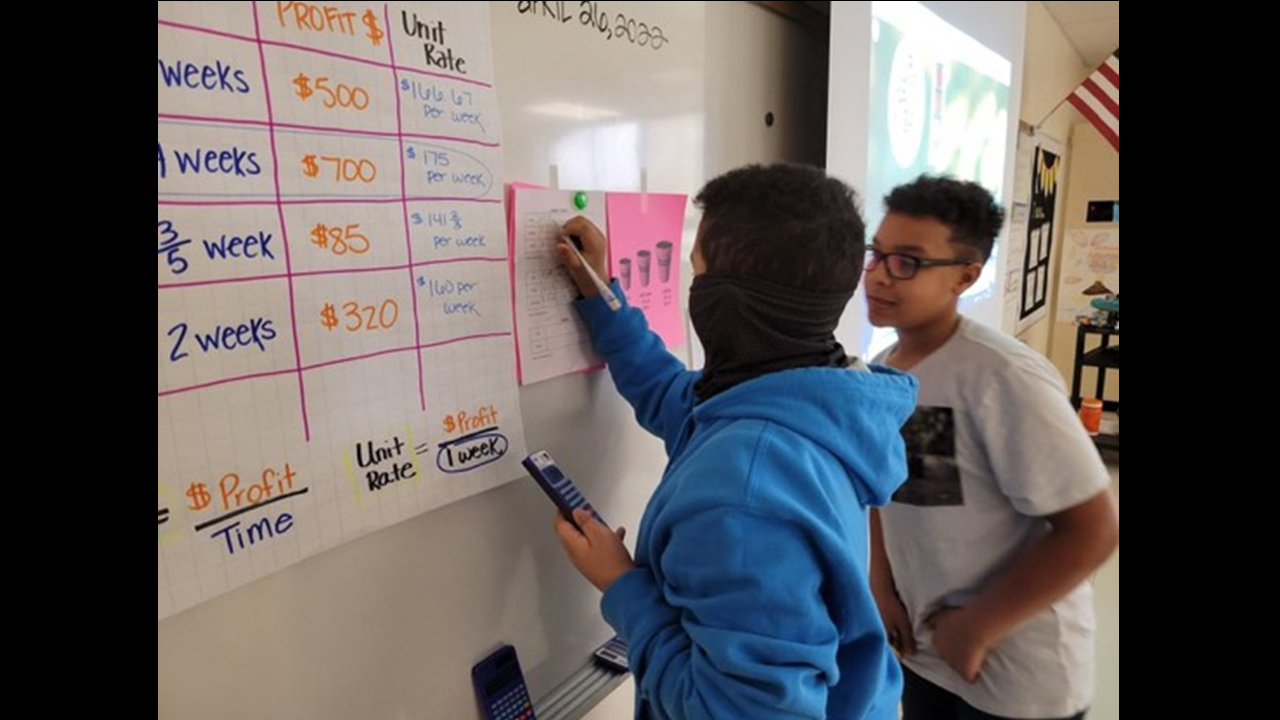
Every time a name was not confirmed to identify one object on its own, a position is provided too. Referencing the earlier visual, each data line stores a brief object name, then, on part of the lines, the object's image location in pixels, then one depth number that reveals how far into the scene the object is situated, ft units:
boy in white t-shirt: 2.84
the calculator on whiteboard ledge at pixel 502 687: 2.49
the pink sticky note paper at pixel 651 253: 2.98
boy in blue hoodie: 1.69
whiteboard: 1.86
